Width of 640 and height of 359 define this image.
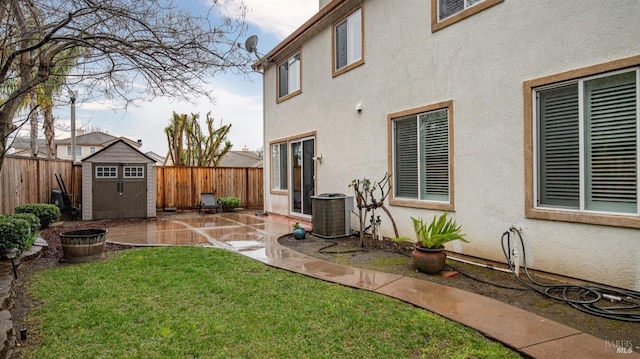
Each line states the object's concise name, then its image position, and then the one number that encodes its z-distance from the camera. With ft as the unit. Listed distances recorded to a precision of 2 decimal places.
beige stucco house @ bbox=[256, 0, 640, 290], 13.39
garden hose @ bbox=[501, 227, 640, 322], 11.25
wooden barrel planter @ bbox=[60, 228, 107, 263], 18.70
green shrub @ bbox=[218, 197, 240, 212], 44.51
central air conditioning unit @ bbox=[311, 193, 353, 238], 24.98
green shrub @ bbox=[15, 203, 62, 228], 28.18
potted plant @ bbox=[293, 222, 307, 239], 24.82
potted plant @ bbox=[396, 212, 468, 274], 15.80
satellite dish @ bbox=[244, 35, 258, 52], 30.27
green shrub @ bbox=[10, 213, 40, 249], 20.19
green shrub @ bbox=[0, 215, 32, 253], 17.21
